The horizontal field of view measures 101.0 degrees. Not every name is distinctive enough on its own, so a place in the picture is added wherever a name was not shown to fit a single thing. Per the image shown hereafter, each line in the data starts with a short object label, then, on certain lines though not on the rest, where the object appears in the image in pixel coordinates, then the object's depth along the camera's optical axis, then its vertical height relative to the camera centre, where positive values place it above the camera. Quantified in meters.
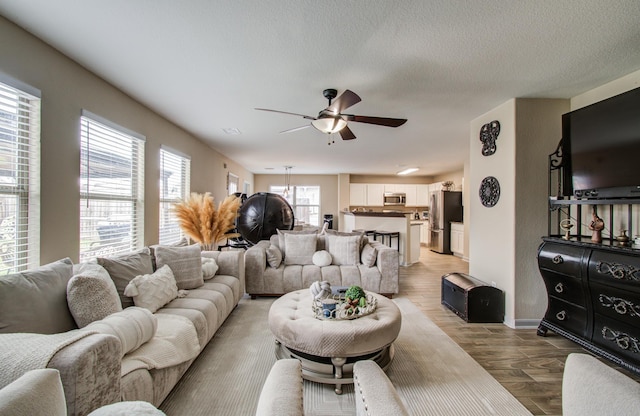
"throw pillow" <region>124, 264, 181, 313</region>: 1.91 -0.62
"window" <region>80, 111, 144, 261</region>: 2.32 +0.20
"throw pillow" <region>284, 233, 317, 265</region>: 3.78 -0.57
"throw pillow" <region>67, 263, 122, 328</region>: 1.48 -0.52
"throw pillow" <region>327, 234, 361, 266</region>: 3.74 -0.59
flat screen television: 2.01 +0.53
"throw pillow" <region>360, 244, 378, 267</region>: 3.61 -0.65
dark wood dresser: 1.87 -0.69
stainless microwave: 8.92 +0.38
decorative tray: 1.91 -0.76
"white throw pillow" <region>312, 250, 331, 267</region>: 3.65 -0.69
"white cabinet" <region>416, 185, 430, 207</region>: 9.03 +0.52
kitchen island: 5.61 -0.35
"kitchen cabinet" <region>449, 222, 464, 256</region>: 6.53 -0.74
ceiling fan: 2.32 +0.86
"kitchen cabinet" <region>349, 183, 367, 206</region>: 8.94 +0.51
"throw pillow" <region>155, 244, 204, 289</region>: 2.45 -0.52
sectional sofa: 1.00 -0.60
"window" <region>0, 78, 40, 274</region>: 1.69 +0.20
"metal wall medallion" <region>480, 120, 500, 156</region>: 3.01 +0.86
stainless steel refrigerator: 7.06 -0.13
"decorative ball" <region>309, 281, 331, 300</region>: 2.23 -0.69
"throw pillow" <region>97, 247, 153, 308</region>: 1.91 -0.46
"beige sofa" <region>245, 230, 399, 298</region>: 3.54 -0.79
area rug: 1.60 -1.21
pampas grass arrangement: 3.29 -0.13
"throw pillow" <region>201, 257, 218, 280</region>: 2.81 -0.64
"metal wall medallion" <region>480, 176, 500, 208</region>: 3.01 +0.22
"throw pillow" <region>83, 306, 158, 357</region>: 1.33 -0.63
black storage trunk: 2.85 -1.02
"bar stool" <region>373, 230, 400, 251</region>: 5.55 -0.54
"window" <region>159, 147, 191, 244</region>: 3.58 +0.33
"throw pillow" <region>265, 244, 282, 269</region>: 3.61 -0.66
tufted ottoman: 1.72 -0.88
